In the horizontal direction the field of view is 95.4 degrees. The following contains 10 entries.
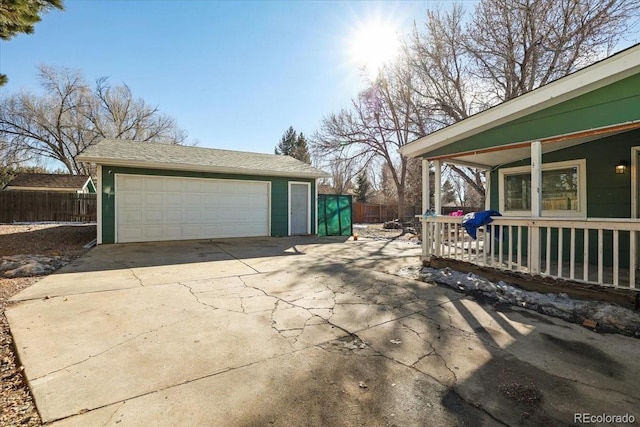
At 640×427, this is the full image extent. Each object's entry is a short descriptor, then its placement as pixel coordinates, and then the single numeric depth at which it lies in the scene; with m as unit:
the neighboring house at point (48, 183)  19.36
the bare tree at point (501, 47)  9.75
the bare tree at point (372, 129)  15.95
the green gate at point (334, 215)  11.70
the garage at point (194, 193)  8.27
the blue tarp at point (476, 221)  4.65
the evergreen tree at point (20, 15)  3.69
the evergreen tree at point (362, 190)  29.28
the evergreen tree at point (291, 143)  32.75
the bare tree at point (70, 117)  21.02
